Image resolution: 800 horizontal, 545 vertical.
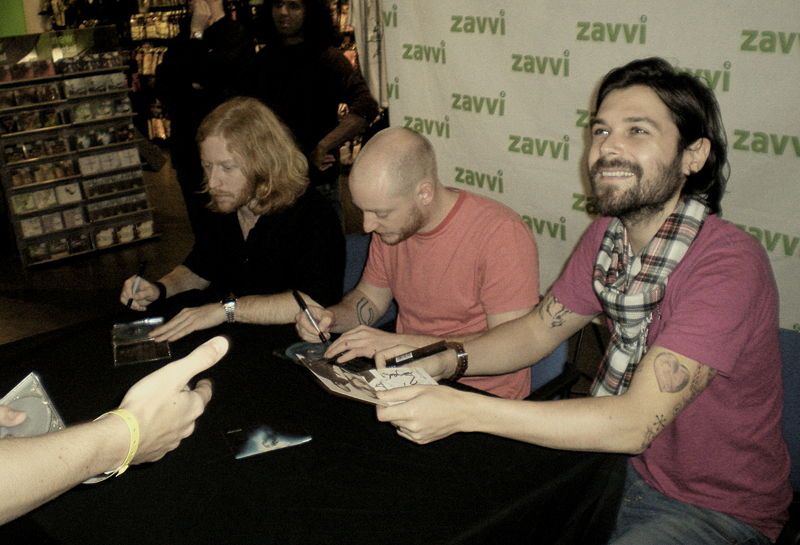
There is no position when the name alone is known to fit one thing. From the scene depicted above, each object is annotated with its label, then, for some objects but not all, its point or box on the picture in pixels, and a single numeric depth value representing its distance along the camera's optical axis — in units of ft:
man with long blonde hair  8.44
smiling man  4.94
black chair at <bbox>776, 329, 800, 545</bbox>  5.95
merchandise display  18.28
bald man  7.20
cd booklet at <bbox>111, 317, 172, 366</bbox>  6.77
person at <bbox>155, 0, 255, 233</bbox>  14.14
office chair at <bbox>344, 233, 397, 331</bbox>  9.23
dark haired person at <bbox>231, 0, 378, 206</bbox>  12.91
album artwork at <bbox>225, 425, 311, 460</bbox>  5.32
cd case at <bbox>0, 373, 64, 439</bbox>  5.09
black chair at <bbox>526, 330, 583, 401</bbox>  6.86
